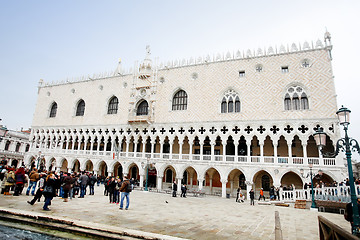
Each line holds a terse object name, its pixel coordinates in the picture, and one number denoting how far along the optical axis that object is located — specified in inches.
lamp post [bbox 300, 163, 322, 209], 482.6
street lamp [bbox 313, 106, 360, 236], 215.2
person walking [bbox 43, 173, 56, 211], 273.6
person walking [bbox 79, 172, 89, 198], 440.1
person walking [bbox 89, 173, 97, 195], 505.5
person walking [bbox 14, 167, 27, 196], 374.9
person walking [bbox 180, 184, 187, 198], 654.0
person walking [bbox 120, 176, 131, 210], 323.3
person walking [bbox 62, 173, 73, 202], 358.0
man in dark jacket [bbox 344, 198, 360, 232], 225.6
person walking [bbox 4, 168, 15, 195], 377.7
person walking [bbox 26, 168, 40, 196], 389.3
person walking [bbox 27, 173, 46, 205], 290.4
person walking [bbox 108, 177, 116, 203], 391.7
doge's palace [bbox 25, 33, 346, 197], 745.6
